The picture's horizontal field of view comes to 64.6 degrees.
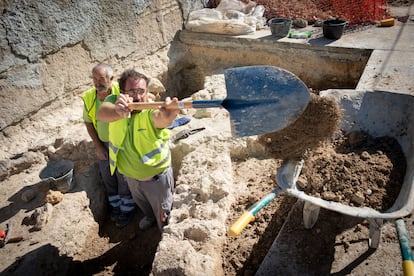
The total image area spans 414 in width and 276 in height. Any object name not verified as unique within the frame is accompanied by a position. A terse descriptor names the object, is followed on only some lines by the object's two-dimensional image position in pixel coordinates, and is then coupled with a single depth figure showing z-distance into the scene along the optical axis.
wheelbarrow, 2.13
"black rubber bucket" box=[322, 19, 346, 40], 5.69
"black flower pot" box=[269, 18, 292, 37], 6.04
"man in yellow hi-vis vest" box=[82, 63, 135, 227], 3.48
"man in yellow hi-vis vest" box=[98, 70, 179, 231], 2.78
